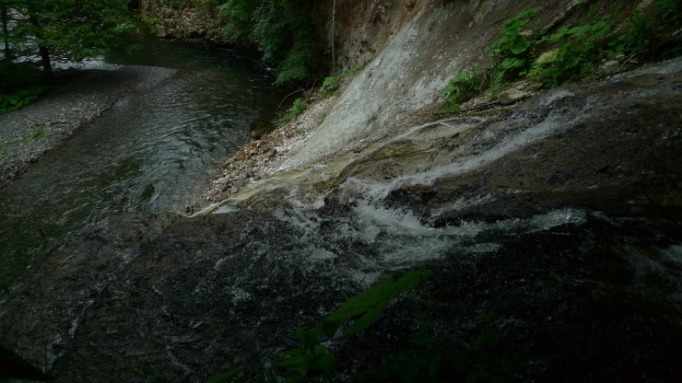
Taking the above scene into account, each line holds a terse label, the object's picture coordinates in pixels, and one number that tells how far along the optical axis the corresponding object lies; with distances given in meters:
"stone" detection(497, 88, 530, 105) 4.88
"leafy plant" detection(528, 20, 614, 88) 4.56
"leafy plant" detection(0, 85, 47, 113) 11.69
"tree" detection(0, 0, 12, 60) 11.42
